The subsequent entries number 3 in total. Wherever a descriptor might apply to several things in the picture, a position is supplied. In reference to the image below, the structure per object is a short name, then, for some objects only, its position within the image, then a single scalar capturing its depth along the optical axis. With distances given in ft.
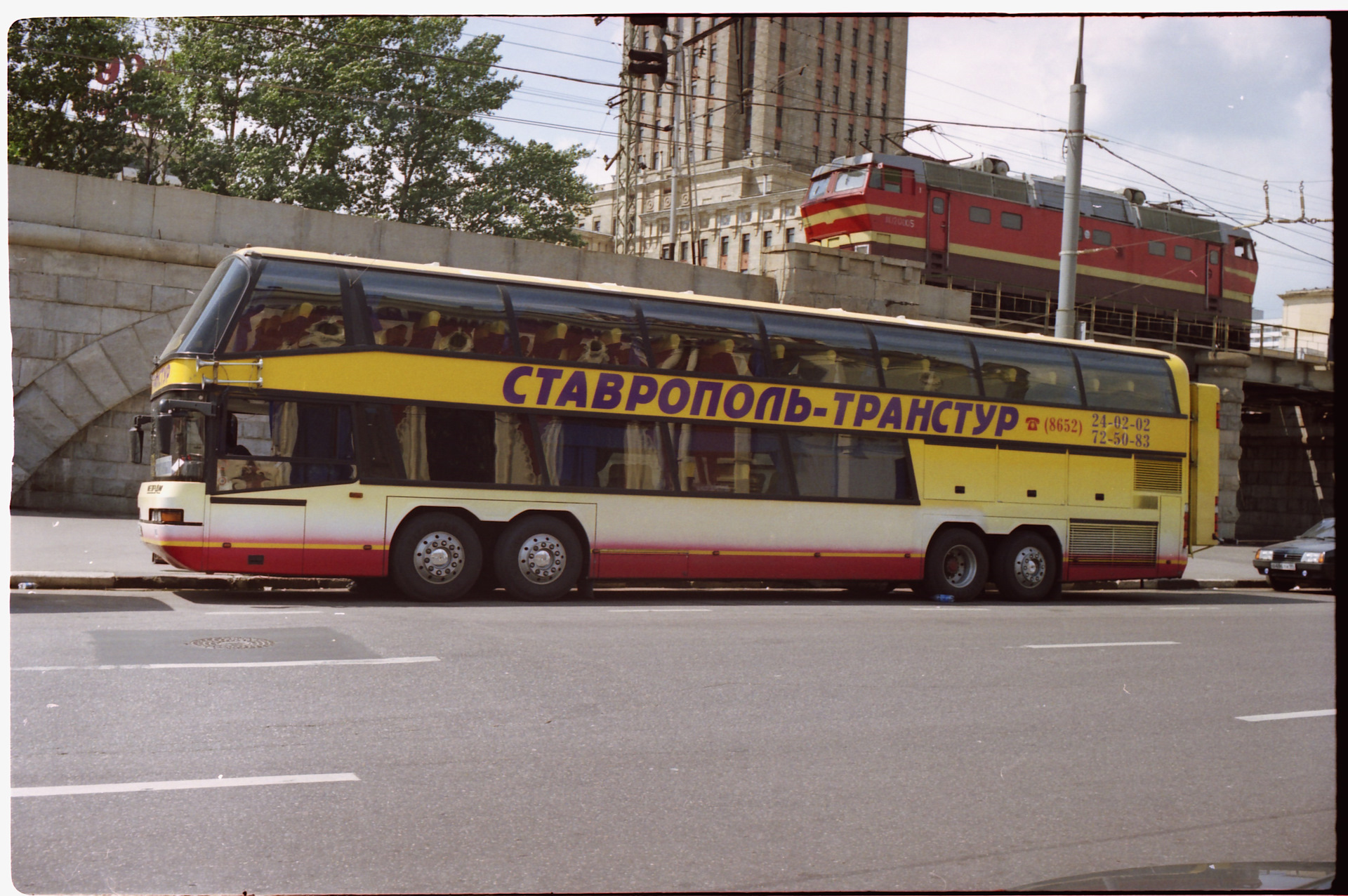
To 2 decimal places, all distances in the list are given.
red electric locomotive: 103.55
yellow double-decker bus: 39.32
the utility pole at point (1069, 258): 60.85
